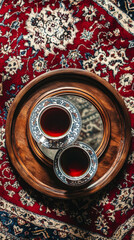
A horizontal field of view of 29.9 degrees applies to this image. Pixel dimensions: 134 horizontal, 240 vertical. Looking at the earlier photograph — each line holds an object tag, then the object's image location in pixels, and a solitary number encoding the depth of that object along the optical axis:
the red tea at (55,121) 0.99
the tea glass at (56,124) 0.99
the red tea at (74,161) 1.03
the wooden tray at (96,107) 1.13
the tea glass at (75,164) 1.03
